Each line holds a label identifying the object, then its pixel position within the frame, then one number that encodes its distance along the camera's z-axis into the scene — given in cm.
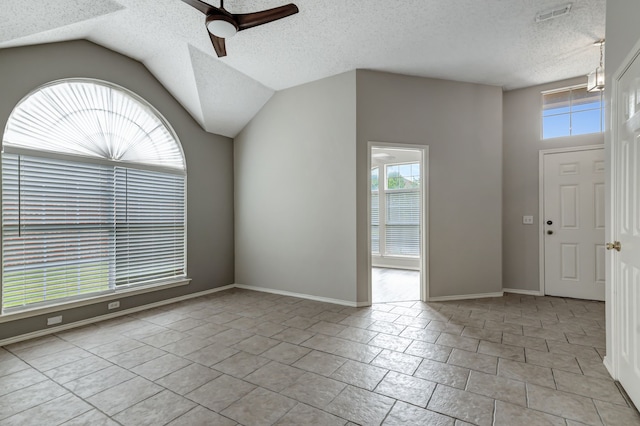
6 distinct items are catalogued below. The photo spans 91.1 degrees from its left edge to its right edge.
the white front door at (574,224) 420
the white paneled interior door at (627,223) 186
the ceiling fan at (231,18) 240
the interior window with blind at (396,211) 680
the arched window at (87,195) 302
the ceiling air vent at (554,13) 283
